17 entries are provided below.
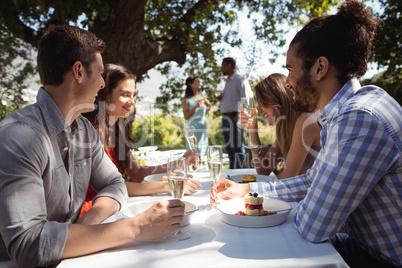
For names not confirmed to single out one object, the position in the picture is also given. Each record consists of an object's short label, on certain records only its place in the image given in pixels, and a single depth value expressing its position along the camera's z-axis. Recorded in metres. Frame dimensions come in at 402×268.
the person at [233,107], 5.91
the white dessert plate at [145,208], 1.32
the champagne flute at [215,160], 1.56
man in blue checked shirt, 1.16
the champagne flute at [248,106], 2.94
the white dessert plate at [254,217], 1.30
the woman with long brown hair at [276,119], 2.65
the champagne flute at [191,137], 2.30
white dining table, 1.00
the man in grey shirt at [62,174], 1.03
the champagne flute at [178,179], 1.28
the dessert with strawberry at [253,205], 1.43
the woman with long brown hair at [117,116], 2.54
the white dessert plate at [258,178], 2.16
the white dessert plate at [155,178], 2.24
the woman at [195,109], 6.39
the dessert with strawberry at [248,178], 2.04
